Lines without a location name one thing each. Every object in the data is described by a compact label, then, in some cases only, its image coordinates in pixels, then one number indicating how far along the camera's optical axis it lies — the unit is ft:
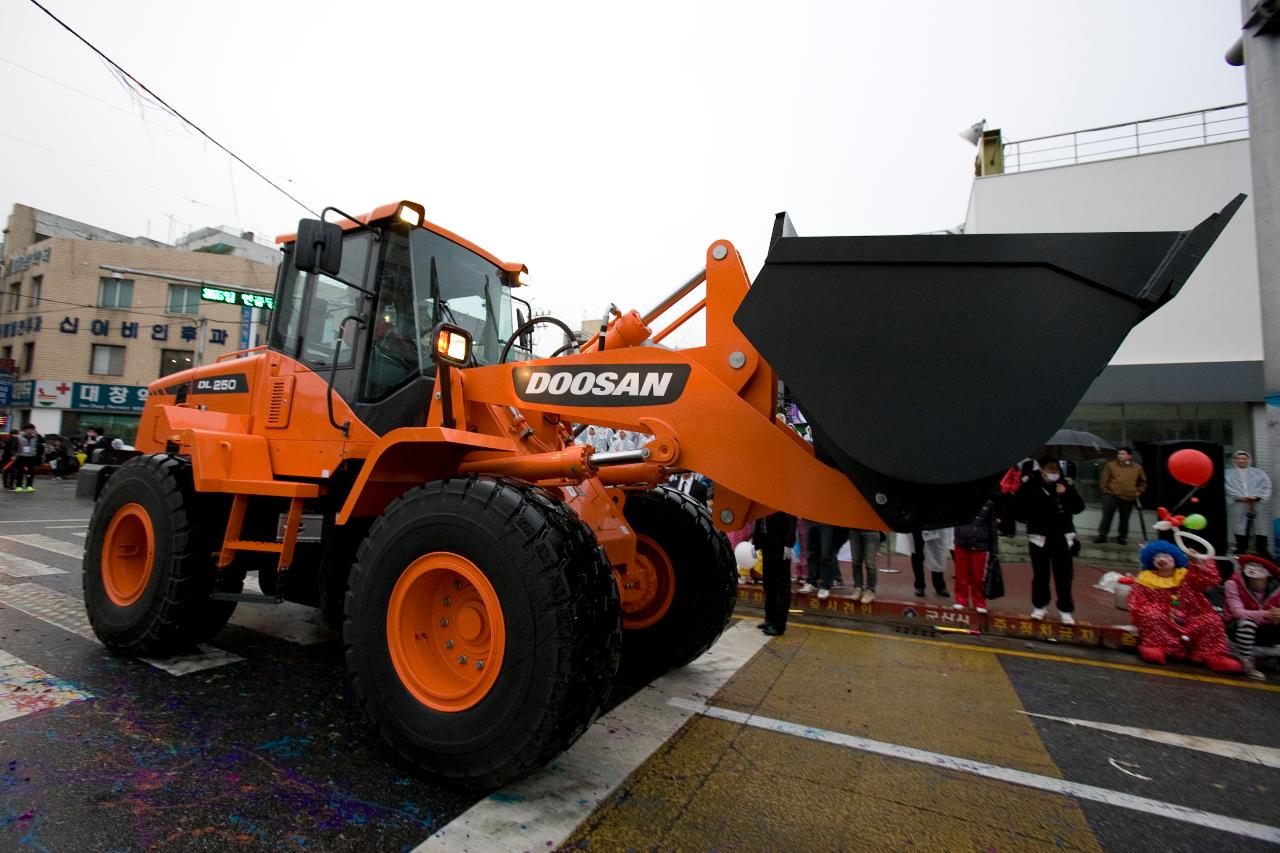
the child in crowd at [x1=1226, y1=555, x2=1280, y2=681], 16.20
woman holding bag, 20.66
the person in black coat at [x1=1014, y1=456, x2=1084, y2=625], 19.57
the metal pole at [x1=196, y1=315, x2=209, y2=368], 73.31
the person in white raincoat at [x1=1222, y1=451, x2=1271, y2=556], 24.21
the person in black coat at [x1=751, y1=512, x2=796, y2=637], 16.76
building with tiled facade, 92.53
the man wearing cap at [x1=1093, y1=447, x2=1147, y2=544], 31.50
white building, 36.17
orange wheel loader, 7.13
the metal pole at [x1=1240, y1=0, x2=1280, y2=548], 20.36
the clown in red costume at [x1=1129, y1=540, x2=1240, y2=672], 16.29
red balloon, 18.22
